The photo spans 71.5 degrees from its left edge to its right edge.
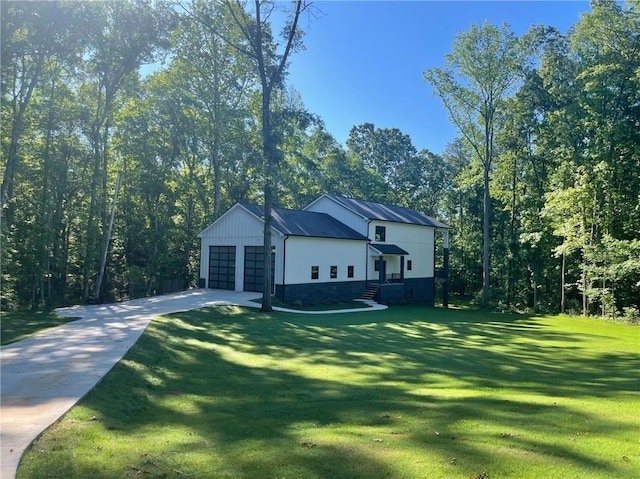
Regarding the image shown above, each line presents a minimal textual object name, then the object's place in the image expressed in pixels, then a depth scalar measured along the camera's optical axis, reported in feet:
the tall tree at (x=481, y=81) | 92.58
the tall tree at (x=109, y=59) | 73.00
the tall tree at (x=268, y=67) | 64.18
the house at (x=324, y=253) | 80.89
